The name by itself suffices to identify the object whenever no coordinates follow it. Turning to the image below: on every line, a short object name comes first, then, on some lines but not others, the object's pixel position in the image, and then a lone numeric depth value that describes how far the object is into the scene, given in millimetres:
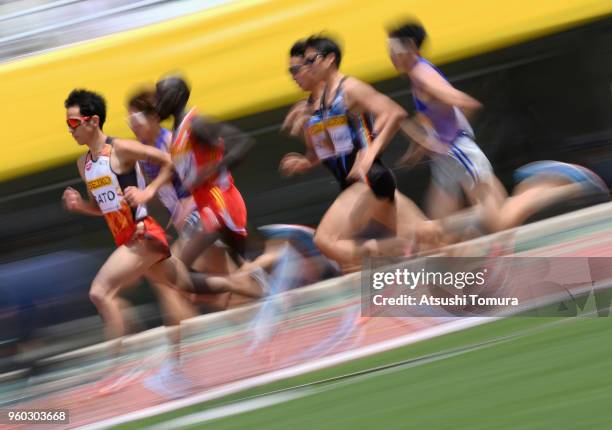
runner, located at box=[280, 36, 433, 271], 14297
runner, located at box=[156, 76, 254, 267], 14953
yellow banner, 18031
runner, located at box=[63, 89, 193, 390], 14734
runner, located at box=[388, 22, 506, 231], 14586
